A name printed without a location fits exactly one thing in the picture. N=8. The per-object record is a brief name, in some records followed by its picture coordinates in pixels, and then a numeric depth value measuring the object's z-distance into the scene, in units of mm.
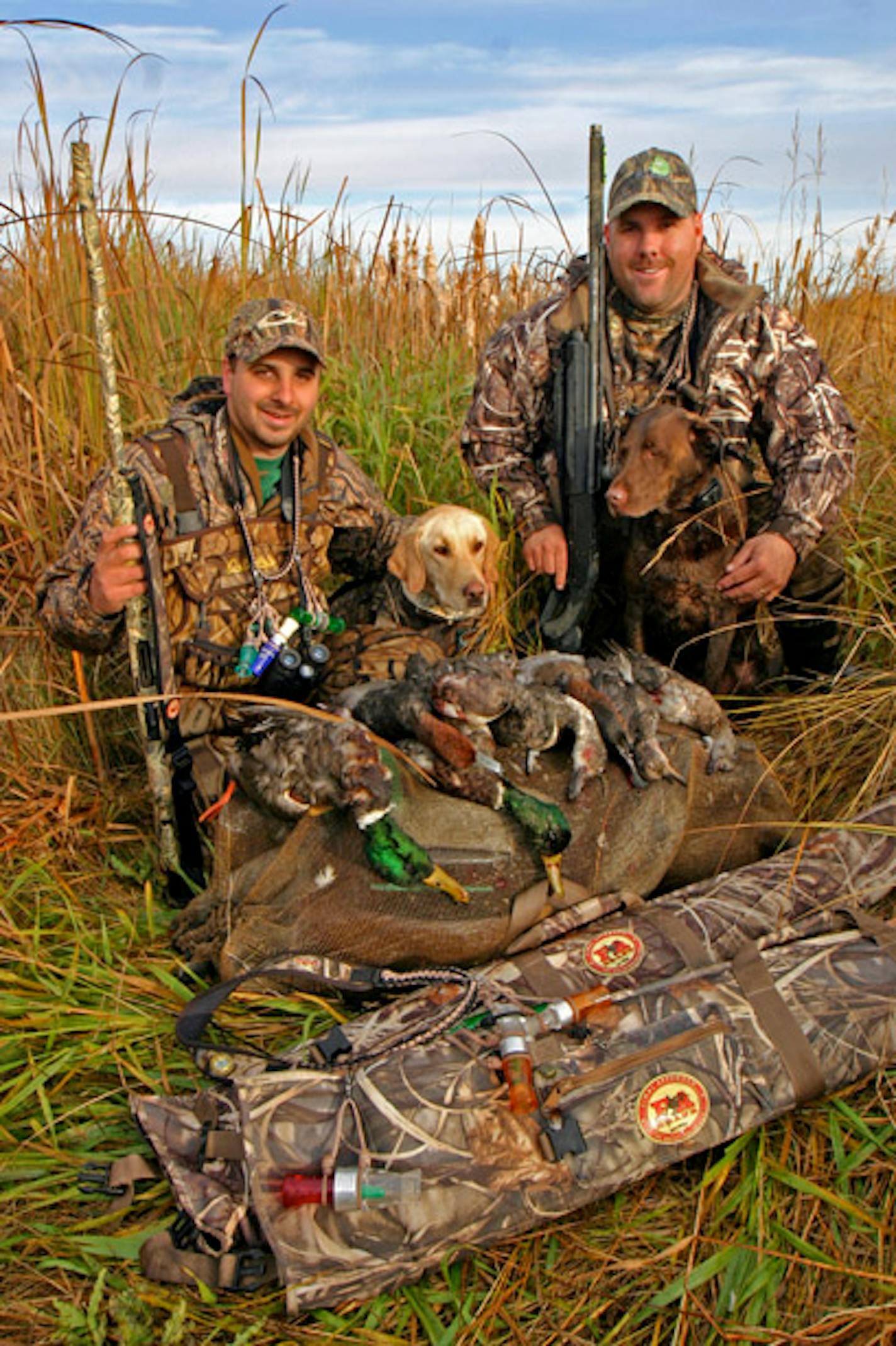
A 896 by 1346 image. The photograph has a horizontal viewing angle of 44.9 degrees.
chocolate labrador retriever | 4066
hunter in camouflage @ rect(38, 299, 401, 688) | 3633
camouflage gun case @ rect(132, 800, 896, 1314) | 2100
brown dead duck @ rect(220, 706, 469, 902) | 2859
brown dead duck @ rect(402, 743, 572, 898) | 2936
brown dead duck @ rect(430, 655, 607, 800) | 3129
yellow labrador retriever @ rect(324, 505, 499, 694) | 4062
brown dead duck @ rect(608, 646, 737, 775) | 3367
